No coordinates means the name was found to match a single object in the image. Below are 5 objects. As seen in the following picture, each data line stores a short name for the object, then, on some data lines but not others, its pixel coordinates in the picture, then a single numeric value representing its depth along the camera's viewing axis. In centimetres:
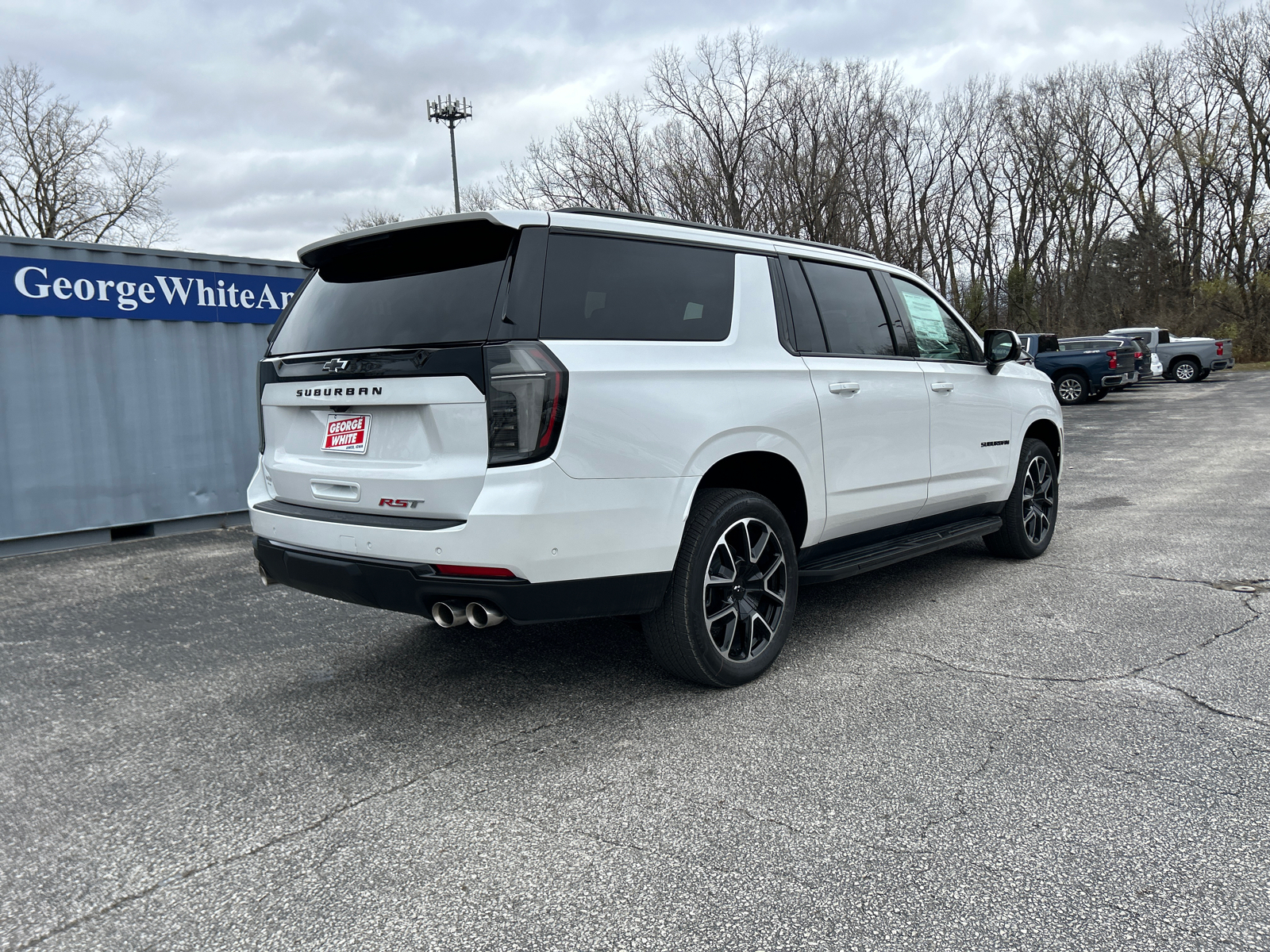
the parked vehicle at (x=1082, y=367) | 2278
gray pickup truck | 2914
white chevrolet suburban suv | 305
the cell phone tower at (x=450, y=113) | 4928
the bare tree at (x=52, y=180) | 3266
